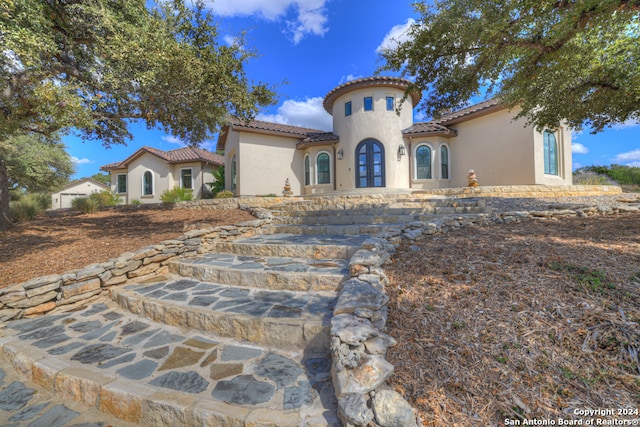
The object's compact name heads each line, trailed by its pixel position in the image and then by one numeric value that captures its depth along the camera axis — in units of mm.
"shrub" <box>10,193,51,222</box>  9070
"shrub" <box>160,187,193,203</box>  12383
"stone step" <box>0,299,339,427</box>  1813
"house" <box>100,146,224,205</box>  17250
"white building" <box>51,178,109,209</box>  25797
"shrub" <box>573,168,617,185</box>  12217
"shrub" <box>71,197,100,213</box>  10092
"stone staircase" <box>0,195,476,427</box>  1890
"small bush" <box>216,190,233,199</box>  12242
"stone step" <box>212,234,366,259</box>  4555
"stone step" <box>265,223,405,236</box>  5823
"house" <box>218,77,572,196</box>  11617
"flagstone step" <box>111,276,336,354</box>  2529
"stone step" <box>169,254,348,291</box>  3494
